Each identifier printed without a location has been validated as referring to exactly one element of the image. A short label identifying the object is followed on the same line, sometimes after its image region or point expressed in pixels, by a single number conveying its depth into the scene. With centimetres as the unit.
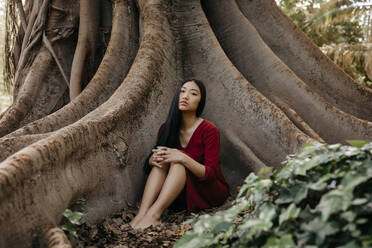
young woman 290
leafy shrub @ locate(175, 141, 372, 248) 126
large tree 231
